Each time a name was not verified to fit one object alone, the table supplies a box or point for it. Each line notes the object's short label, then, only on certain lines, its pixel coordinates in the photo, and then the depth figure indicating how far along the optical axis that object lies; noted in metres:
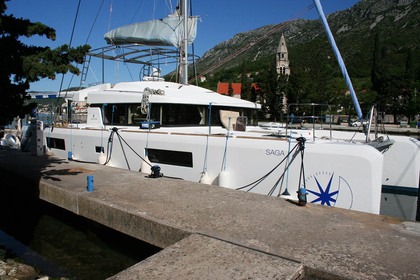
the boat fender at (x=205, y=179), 7.01
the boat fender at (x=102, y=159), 9.16
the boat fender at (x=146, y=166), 7.96
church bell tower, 86.12
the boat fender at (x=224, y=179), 6.68
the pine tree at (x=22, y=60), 4.88
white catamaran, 5.50
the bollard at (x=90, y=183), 6.07
